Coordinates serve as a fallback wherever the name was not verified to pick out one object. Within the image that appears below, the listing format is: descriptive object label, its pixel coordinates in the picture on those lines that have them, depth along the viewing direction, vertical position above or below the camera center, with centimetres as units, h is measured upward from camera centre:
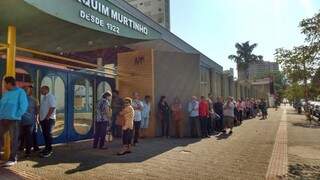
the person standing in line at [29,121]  539 -40
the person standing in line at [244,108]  1575 -45
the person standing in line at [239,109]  1423 -46
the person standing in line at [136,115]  710 -39
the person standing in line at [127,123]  603 -53
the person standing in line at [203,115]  911 -53
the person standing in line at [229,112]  1019 -45
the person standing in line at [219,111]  1073 -45
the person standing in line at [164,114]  886 -44
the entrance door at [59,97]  652 +20
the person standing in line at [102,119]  636 -44
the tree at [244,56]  4806 +969
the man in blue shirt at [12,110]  470 -12
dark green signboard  518 +232
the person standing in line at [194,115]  908 -51
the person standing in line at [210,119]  972 -73
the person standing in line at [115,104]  782 -3
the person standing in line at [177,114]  901 -45
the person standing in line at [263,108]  1906 -55
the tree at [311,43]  590 +149
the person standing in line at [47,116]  559 -30
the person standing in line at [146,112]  833 -34
